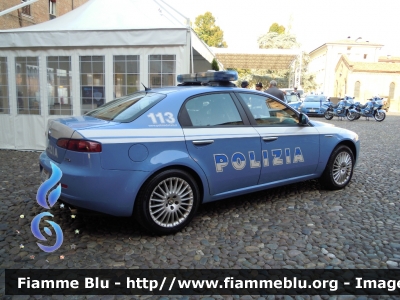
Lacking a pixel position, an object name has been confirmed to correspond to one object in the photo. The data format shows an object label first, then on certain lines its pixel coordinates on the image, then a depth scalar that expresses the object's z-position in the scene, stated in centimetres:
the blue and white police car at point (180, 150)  329
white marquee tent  728
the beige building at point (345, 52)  7112
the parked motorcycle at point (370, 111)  2030
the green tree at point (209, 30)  5473
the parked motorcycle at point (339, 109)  2055
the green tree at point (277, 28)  5828
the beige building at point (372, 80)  5025
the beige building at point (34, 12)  1841
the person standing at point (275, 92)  929
